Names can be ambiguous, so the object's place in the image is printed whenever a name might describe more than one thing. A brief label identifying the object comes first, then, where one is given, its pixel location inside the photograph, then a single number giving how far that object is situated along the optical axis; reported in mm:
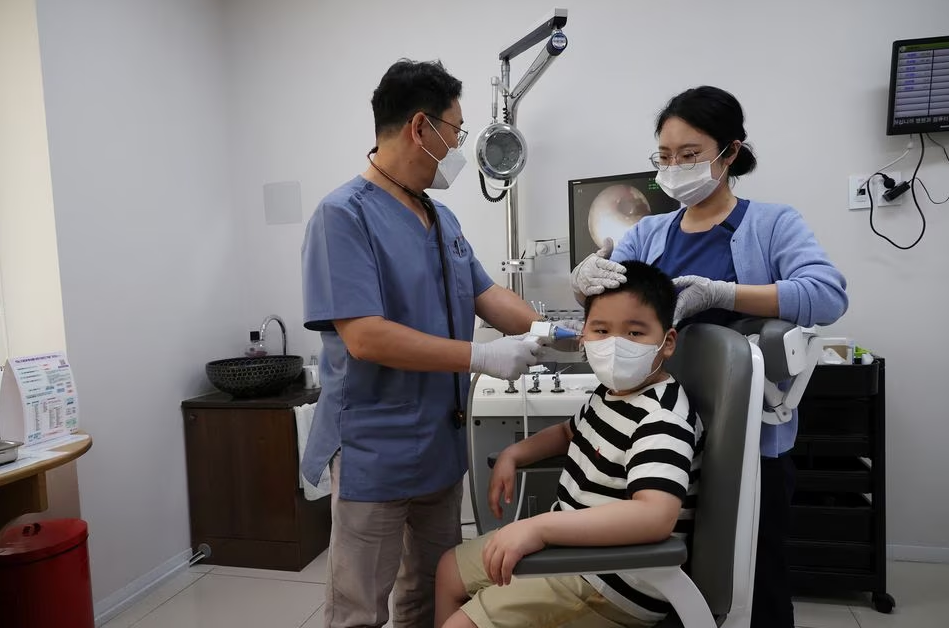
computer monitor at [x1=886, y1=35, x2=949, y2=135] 2064
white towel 2363
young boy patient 872
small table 1581
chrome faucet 2745
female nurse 1078
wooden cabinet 2375
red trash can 1595
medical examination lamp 1916
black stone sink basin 2412
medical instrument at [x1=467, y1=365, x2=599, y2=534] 1607
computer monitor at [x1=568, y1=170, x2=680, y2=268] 2178
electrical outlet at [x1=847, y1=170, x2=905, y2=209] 2221
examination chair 882
